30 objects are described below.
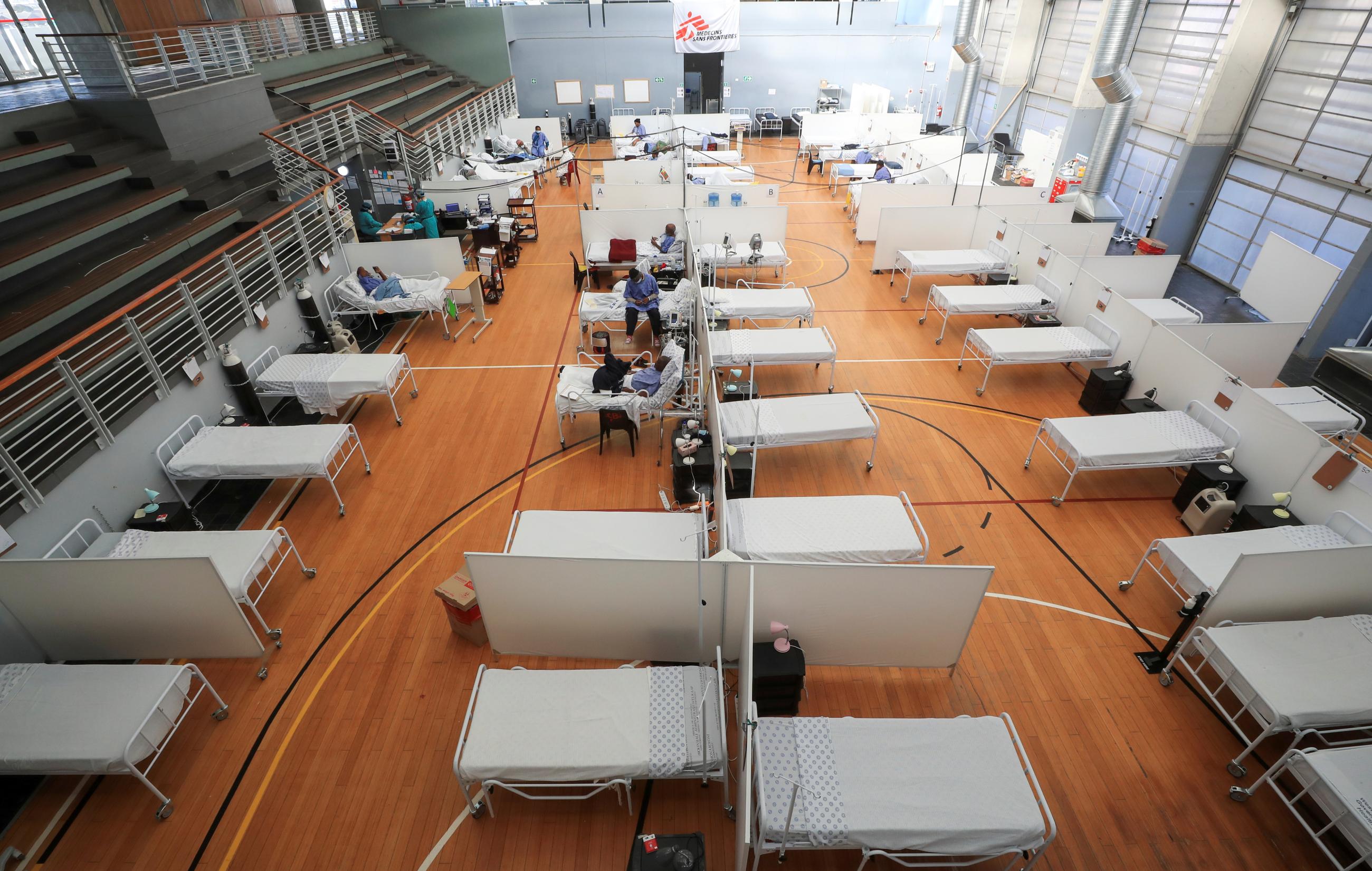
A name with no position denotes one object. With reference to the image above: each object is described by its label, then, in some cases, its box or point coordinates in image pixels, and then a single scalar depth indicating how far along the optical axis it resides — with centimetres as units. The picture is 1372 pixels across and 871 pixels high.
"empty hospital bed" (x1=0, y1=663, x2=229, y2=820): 399
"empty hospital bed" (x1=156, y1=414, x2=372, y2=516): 631
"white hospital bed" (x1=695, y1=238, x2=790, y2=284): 1104
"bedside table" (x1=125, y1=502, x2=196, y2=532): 586
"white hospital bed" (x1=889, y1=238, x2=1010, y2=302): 1051
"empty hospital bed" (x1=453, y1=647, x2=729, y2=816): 389
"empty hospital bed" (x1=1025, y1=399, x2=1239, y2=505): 647
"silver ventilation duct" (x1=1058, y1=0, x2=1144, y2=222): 1256
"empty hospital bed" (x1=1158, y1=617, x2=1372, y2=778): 412
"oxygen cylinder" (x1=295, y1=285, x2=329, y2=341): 906
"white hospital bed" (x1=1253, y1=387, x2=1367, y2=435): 645
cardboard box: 511
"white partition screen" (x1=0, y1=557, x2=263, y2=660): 462
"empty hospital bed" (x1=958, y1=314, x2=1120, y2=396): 820
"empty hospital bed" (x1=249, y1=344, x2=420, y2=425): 757
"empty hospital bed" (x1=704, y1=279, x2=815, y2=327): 922
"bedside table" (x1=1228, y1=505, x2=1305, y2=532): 576
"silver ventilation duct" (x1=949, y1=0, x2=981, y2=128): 1867
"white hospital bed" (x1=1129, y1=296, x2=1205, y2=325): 851
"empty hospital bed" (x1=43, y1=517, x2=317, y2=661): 526
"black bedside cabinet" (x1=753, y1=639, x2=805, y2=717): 442
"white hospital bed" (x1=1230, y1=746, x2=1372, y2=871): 359
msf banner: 2048
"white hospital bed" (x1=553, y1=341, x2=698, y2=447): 738
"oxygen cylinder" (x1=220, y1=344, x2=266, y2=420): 742
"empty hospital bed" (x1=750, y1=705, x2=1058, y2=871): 352
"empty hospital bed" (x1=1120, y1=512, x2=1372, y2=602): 519
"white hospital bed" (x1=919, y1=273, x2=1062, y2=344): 923
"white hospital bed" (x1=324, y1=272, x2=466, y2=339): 969
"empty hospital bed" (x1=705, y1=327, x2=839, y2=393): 816
